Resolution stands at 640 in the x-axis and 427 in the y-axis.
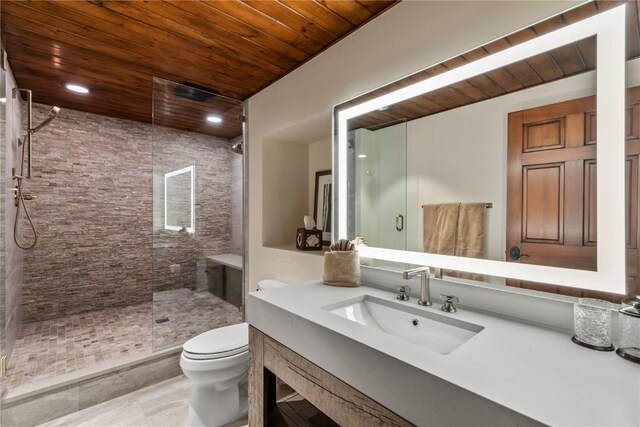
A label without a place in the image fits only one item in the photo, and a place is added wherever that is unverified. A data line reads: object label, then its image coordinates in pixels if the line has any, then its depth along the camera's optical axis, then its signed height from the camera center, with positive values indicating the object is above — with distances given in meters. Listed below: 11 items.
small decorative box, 2.18 -0.21
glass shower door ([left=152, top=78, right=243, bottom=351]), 2.37 -0.01
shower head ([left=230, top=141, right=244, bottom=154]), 2.74 +0.62
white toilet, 1.62 -0.92
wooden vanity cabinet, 0.79 -0.57
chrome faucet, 1.19 -0.30
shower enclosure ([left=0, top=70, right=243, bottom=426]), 2.12 -0.29
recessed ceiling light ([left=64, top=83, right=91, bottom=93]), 2.46 +1.07
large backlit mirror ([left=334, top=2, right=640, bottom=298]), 0.88 +0.20
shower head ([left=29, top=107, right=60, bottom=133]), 2.19 +0.73
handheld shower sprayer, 2.17 +0.23
